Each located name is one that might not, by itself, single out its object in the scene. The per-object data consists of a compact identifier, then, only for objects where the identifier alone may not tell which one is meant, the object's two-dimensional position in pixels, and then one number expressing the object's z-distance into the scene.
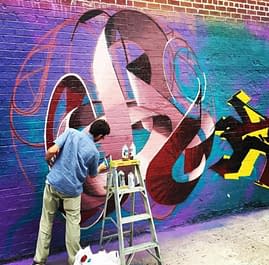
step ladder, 3.03
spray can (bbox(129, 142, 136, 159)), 3.34
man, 2.97
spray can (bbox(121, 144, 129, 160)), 3.32
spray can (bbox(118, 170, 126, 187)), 3.29
